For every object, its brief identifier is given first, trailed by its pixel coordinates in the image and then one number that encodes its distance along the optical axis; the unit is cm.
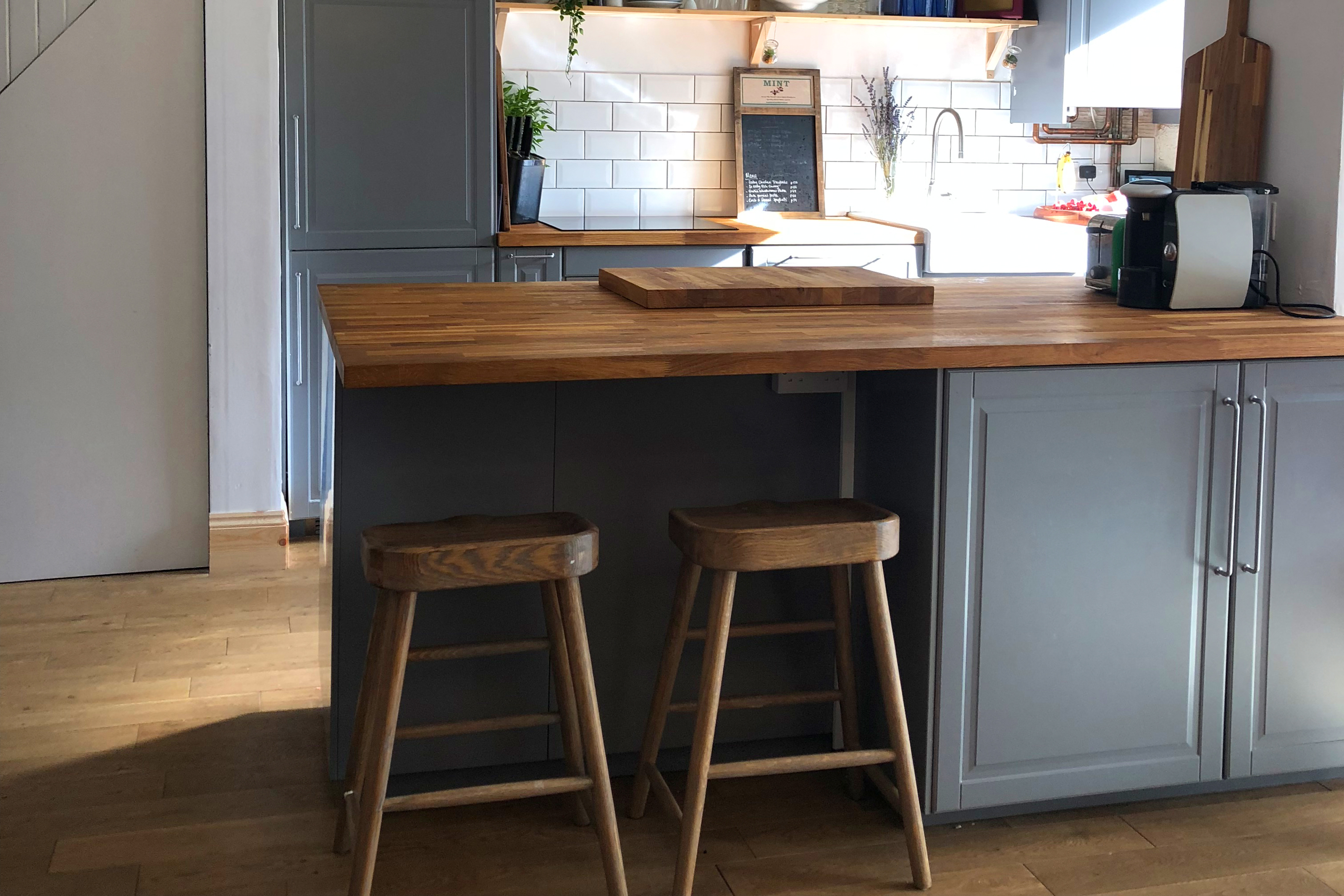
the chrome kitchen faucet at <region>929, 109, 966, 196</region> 489
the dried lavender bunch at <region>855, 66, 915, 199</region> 507
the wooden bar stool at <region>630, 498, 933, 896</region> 203
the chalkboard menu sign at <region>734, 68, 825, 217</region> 495
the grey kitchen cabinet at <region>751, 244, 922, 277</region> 432
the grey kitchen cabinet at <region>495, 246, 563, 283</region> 416
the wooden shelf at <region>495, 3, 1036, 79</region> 455
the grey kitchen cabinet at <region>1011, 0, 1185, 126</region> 472
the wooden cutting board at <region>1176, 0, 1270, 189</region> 275
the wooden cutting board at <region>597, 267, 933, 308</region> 254
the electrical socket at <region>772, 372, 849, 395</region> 235
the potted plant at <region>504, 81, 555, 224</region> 432
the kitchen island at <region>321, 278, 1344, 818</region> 219
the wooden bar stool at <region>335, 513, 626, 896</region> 192
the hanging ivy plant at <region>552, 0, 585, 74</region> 451
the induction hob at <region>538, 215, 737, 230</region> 454
